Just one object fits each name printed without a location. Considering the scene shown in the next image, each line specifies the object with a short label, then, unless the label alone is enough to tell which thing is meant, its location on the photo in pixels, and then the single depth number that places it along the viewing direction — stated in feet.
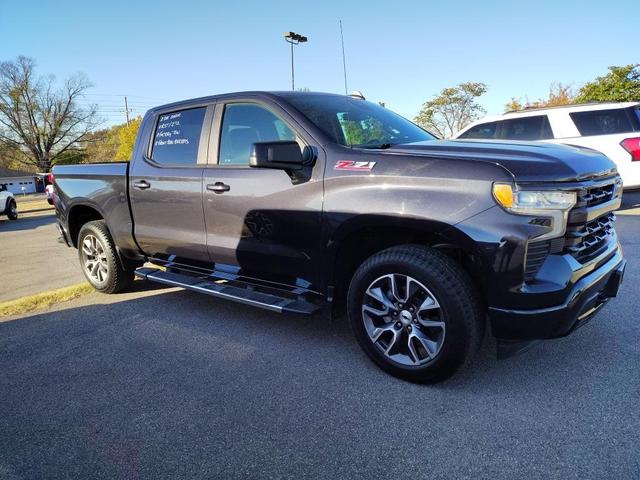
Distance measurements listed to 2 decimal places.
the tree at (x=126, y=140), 171.01
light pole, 58.85
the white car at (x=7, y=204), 53.83
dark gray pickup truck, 8.18
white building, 211.41
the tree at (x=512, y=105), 129.06
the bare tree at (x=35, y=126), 207.92
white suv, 26.27
